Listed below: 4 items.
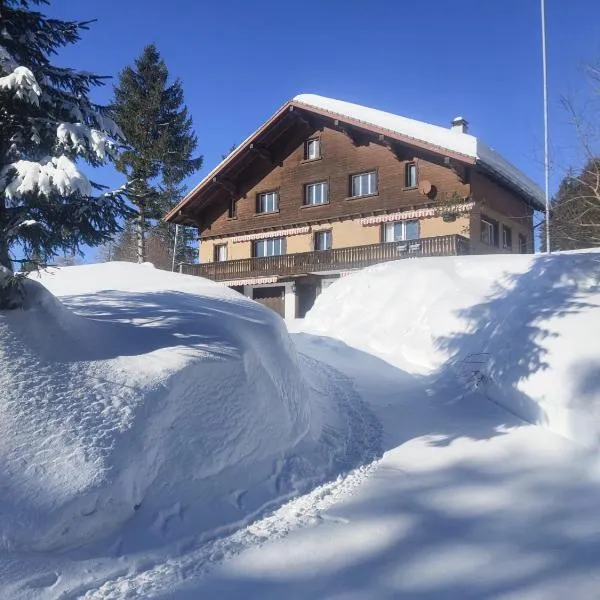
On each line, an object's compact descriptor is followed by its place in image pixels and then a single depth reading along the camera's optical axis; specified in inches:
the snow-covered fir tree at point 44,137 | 239.5
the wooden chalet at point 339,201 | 893.2
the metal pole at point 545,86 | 792.9
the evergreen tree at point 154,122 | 1139.9
